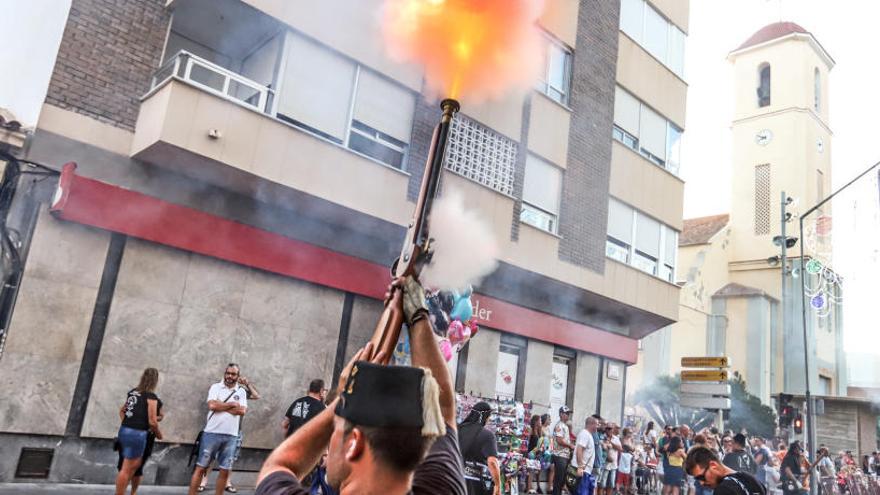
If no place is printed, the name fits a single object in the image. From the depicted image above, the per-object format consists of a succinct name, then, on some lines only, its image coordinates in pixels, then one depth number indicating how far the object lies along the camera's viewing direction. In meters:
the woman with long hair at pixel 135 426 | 6.41
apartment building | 7.59
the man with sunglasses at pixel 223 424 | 7.30
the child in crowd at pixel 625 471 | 13.67
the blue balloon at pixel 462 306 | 9.97
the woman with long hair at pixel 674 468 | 11.84
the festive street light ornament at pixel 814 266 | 30.72
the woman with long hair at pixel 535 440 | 11.44
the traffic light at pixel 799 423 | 16.04
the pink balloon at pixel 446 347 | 9.50
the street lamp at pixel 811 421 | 14.01
